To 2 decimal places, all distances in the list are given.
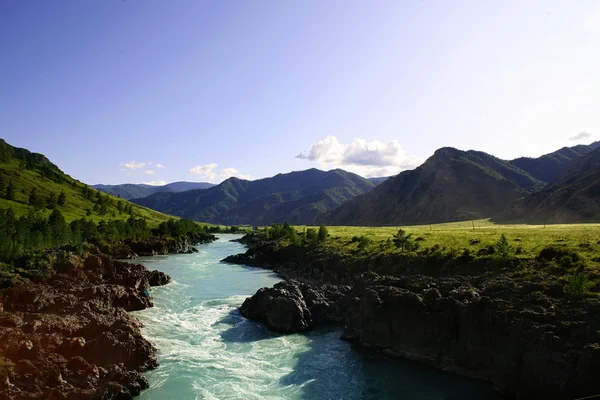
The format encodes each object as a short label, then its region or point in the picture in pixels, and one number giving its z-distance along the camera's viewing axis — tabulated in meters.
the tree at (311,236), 95.19
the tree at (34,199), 129.27
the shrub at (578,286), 31.03
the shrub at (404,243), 63.08
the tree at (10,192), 130.50
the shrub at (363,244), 71.85
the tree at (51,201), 135.88
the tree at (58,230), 88.95
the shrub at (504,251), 44.34
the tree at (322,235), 91.81
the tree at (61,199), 142.88
